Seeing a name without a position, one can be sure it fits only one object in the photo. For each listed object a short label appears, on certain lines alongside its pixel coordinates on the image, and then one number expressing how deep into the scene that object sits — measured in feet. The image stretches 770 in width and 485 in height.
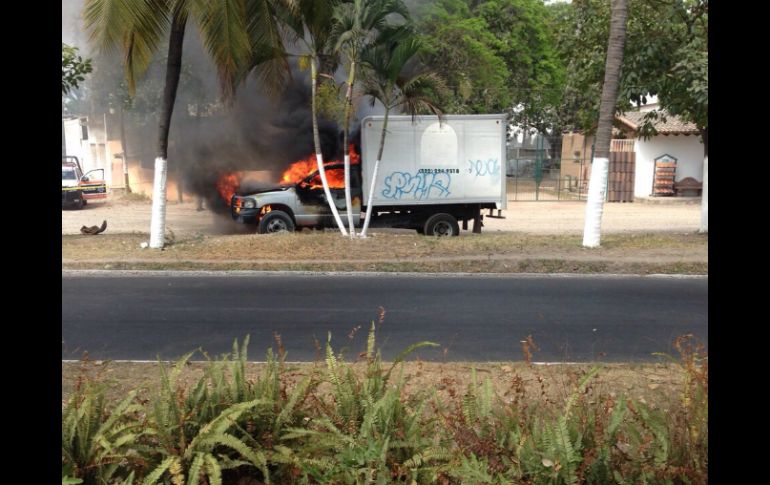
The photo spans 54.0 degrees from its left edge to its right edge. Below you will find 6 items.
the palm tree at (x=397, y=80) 49.57
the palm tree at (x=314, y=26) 52.39
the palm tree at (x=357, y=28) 48.80
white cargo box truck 59.36
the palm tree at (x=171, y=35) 43.17
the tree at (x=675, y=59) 50.48
